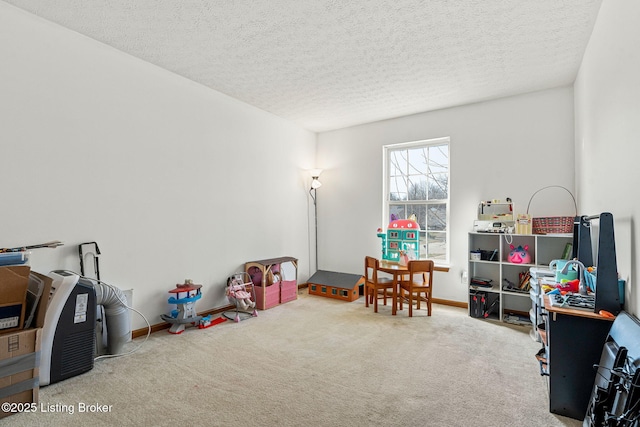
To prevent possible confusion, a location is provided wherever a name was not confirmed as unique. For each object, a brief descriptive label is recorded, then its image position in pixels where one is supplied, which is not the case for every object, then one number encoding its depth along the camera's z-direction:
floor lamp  5.57
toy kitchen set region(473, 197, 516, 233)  3.86
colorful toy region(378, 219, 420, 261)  4.56
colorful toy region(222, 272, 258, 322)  3.97
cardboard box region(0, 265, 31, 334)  2.07
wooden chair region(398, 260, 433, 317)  3.97
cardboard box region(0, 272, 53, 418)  1.99
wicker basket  3.54
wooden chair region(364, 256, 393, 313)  4.17
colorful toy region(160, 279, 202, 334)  3.40
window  4.70
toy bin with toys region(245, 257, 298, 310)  4.30
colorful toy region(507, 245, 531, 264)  3.78
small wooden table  4.02
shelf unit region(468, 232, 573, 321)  3.75
